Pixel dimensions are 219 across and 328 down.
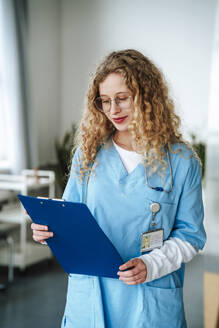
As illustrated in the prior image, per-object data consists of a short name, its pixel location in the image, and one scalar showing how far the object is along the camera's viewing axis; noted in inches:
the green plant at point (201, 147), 178.7
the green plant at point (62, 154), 193.0
